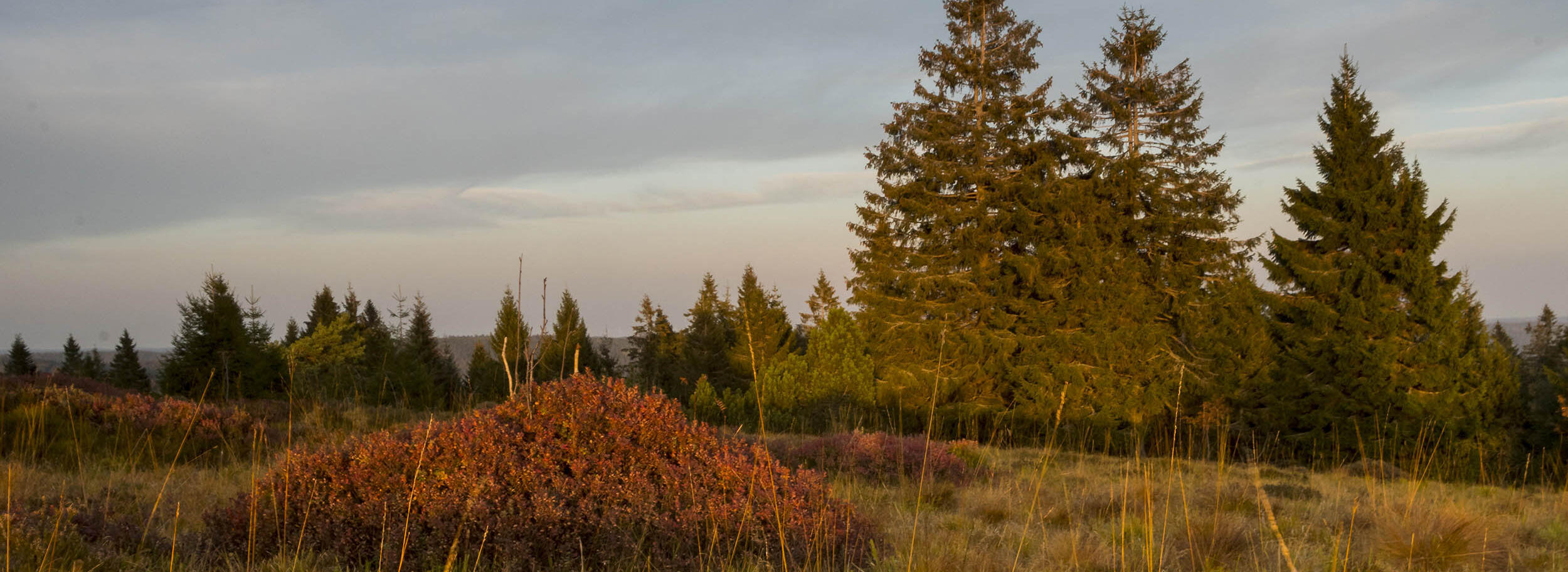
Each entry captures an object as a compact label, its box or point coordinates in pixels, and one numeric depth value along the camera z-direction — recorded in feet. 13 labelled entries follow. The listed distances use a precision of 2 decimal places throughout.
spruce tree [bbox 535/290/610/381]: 125.59
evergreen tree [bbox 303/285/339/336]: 183.62
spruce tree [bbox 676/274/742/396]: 150.92
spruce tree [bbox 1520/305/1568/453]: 85.10
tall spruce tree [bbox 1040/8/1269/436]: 71.97
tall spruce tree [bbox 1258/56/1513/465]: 62.85
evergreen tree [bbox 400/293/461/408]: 166.50
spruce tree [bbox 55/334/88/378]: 167.22
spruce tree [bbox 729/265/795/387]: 101.13
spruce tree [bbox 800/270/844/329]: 163.53
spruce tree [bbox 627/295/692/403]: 167.81
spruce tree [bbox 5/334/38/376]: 173.58
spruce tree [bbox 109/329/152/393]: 138.00
